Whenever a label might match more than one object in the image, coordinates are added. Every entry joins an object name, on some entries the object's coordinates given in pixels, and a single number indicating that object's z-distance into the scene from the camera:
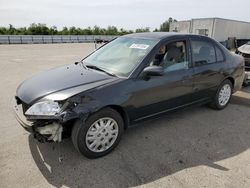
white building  25.64
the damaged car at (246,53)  7.79
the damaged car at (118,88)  2.60
